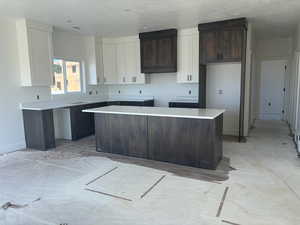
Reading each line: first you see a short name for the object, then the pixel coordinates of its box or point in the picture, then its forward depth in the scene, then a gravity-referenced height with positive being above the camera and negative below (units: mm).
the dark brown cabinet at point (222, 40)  4812 +1028
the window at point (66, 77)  5766 +350
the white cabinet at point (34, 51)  4641 +831
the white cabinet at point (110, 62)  6711 +806
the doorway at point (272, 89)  7270 -116
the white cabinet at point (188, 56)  5650 +809
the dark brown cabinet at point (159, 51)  5805 +975
